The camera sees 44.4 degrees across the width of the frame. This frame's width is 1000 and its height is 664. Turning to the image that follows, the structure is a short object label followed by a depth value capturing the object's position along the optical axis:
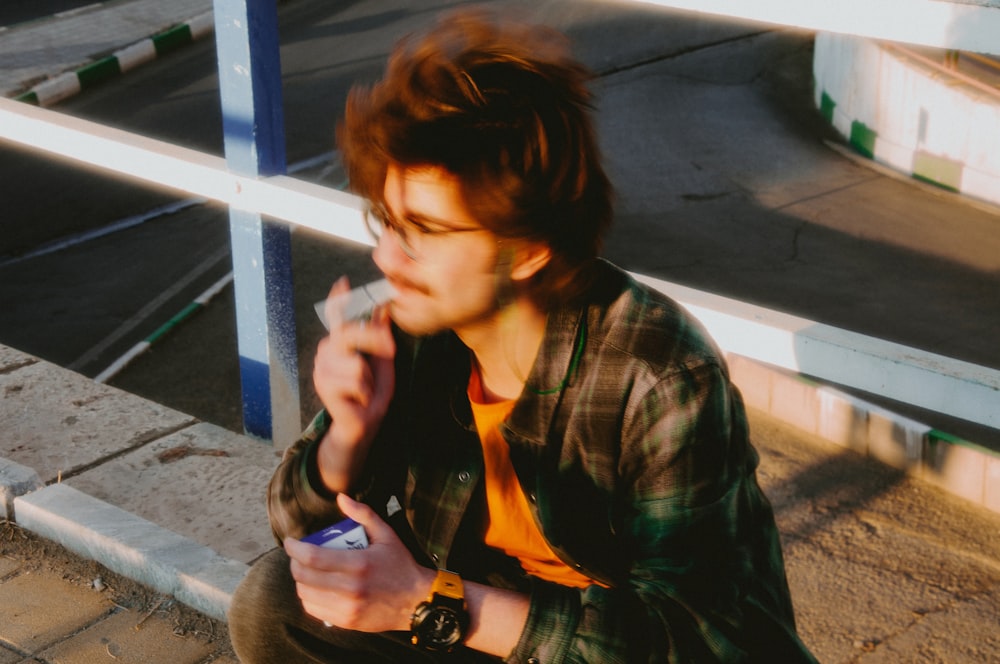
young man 1.45
